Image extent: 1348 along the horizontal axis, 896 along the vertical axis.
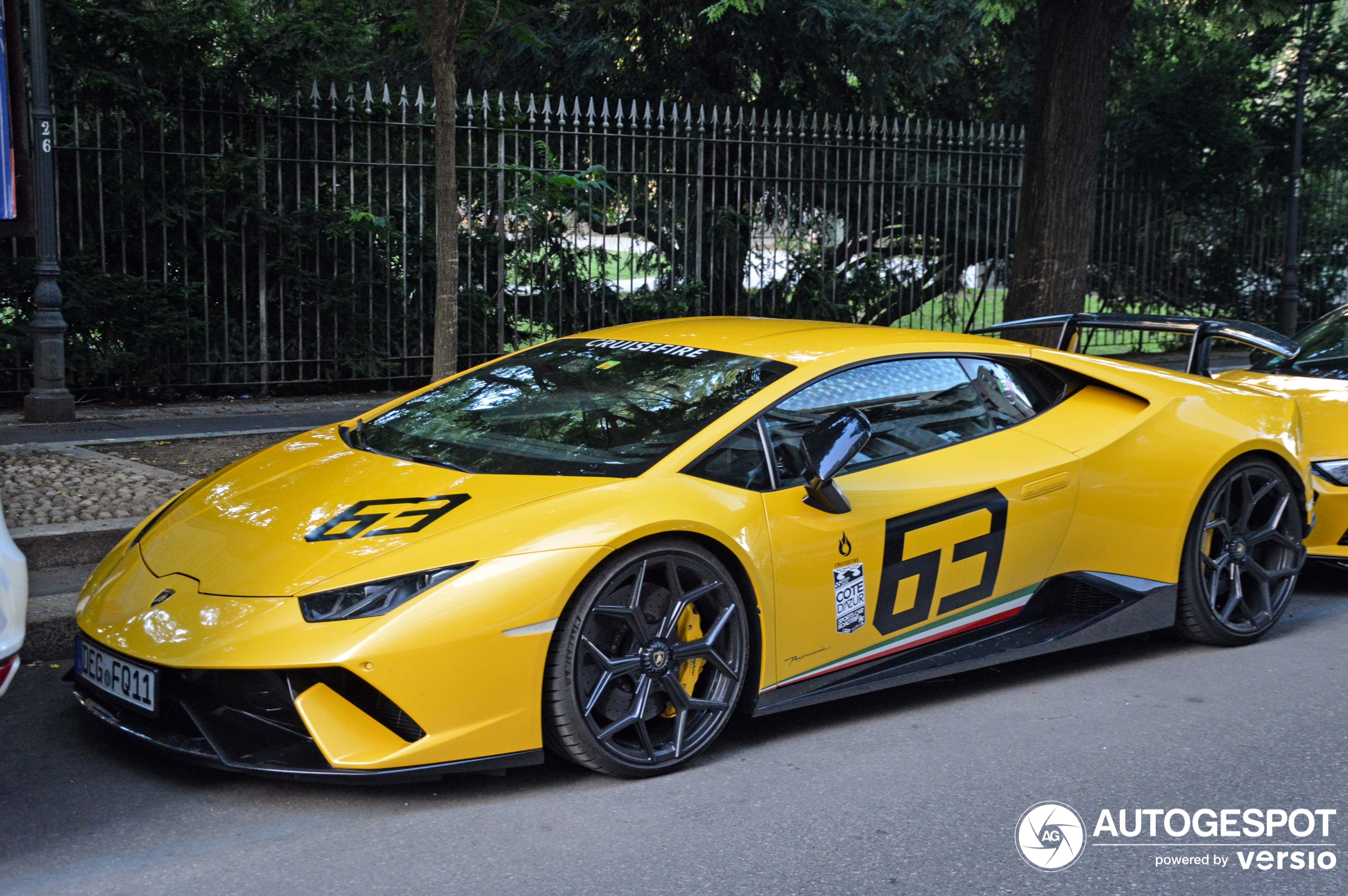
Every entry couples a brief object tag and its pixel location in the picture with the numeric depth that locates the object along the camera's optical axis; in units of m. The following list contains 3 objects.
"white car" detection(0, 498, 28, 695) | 3.00
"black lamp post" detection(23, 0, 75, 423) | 8.21
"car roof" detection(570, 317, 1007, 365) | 4.43
